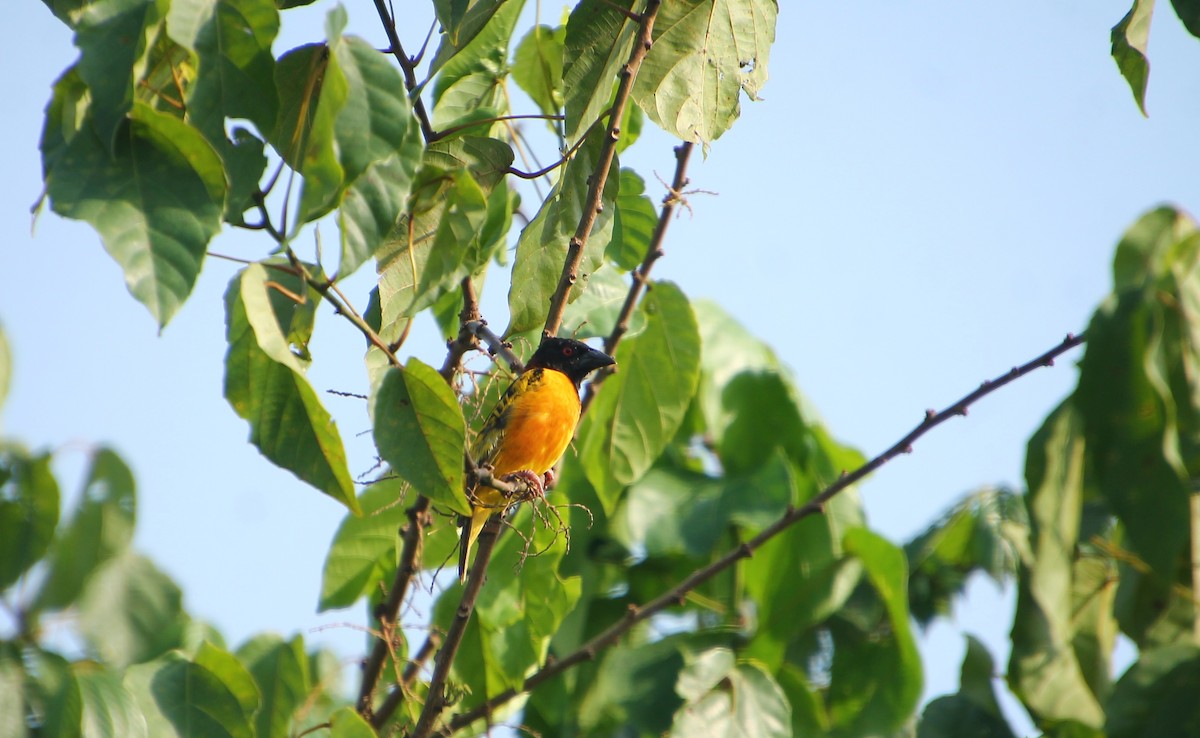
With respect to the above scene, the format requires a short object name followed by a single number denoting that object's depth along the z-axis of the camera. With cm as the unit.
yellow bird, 785
